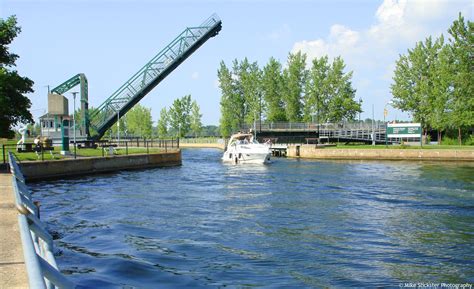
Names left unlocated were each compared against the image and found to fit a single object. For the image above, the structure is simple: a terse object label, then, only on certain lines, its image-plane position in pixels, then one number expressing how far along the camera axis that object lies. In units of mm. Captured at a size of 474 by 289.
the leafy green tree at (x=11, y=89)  25547
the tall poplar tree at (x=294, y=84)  81312
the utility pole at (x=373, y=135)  60562
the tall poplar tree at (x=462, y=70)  53156
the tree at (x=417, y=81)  64338
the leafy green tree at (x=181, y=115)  111438
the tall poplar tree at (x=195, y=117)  113125
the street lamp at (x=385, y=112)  62825
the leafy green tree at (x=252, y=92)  87375
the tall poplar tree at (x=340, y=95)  74250
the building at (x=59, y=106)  33688
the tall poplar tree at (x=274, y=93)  84312
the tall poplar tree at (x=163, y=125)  119125
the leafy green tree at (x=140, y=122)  120500
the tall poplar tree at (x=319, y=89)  75562
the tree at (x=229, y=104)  95188
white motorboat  44938
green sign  52438
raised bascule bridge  42000
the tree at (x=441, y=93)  55531
